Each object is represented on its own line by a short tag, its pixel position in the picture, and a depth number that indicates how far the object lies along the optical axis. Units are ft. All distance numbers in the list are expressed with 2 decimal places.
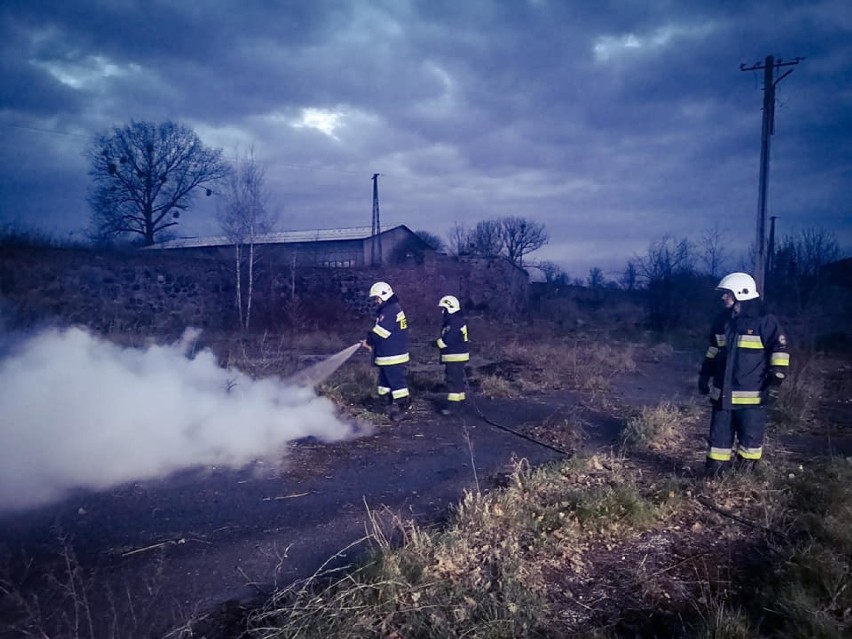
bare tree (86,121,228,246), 113.60
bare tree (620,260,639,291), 123.31
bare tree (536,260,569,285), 145.05
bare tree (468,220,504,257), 128.67
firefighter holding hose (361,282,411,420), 24.94
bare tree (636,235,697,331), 76.54
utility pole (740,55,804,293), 48.80
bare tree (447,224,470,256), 121.80
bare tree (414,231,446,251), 149.59
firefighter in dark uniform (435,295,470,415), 27.40
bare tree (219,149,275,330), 63.00
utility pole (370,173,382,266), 100.37
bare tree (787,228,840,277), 74.13
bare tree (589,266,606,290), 153.72
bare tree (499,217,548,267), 150.82
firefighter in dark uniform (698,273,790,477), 17.16
